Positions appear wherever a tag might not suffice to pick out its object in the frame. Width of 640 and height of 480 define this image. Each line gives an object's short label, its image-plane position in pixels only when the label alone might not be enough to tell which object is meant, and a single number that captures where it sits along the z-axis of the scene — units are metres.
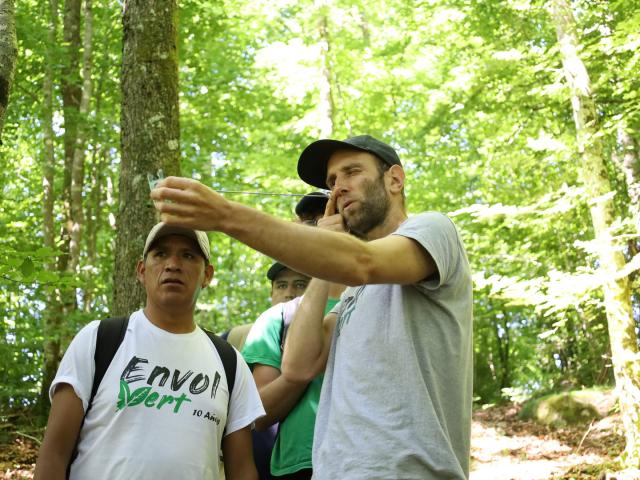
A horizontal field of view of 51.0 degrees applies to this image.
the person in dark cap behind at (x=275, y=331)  3.12
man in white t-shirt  2.50
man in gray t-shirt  1.74
